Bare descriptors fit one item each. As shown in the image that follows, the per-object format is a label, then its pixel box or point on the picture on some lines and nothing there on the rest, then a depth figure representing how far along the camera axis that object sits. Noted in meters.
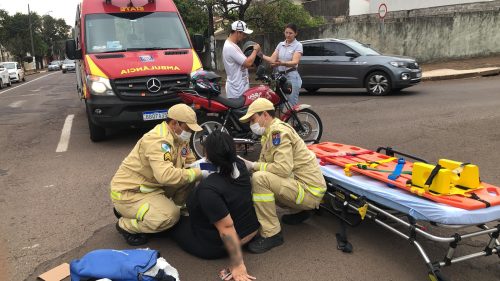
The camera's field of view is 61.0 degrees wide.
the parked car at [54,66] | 56.53
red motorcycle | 5.87
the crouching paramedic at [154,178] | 3.45
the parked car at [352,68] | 11.32
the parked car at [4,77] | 23.08
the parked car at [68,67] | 43.32
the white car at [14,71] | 27.48
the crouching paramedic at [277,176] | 3.47
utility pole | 53.24
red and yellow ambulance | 6.70
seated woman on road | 3.02
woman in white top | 6.93
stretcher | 2.80
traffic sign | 15.42
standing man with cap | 6.00
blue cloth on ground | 2.72
